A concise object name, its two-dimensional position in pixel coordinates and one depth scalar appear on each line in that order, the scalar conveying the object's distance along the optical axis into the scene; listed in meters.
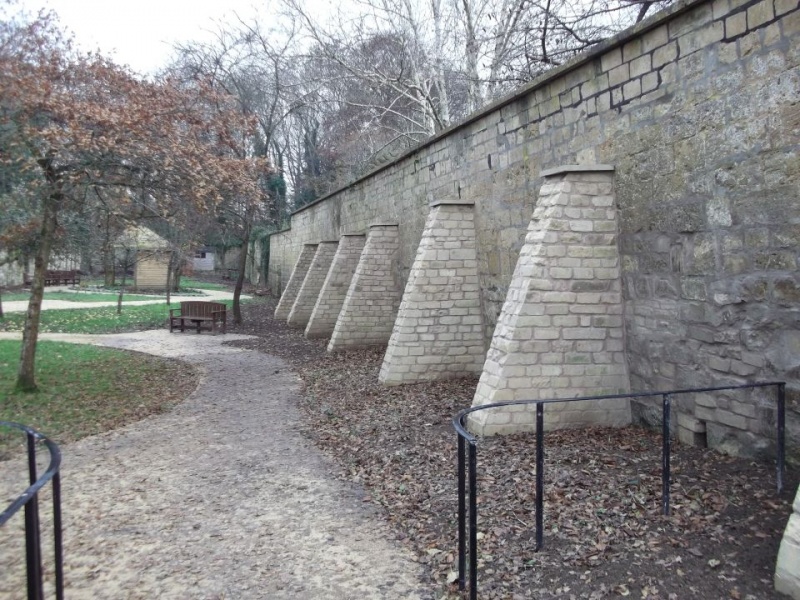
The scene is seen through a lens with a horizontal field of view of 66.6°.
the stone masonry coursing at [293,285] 20.61
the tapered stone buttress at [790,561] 2.76
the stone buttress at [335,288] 15.45
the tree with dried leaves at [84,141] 7.88
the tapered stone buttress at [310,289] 18.11
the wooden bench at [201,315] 17.59
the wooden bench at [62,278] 34.95
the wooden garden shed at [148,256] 25.53
